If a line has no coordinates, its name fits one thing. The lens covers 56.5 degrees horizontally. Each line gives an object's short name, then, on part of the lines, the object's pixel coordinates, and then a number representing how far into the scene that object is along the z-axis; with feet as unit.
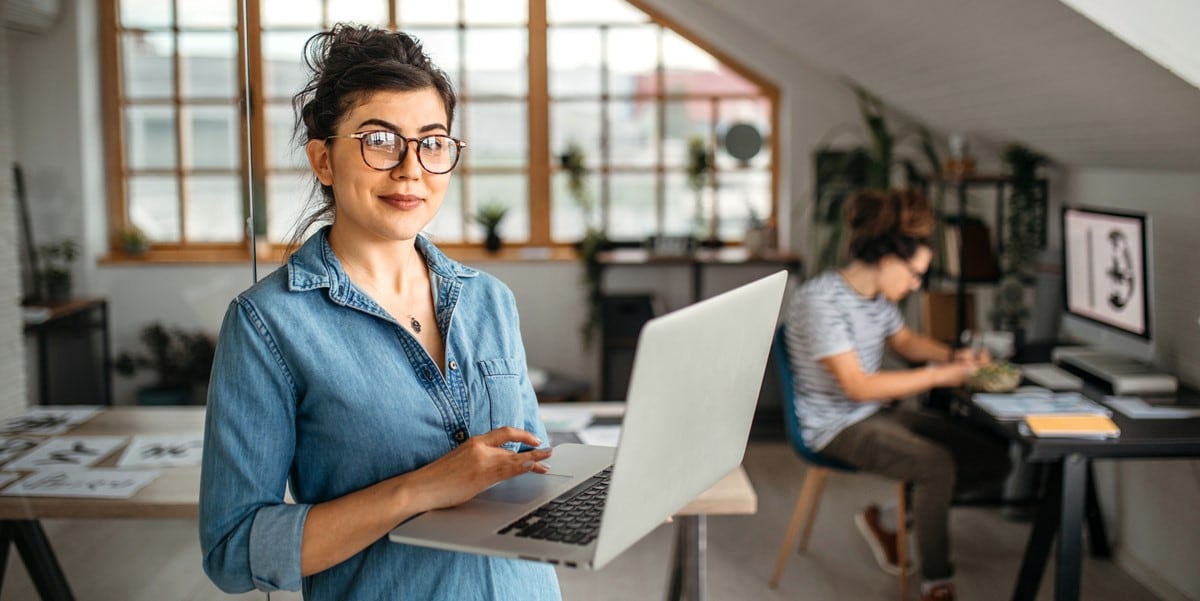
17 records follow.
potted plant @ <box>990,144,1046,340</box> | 14.10
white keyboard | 10.96
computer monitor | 10.41
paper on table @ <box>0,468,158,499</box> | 4.61
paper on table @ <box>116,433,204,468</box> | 5.25
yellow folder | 9.02
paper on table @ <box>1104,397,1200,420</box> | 9.69
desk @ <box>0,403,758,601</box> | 4.59
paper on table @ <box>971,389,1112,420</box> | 9.71
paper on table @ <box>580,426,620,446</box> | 8.34
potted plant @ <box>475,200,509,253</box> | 17.46
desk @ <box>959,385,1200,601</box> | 8.92
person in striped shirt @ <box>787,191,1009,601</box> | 10.79
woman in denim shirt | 3.62
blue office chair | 11.23
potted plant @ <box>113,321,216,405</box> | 5.12
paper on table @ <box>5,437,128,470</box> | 4.61
